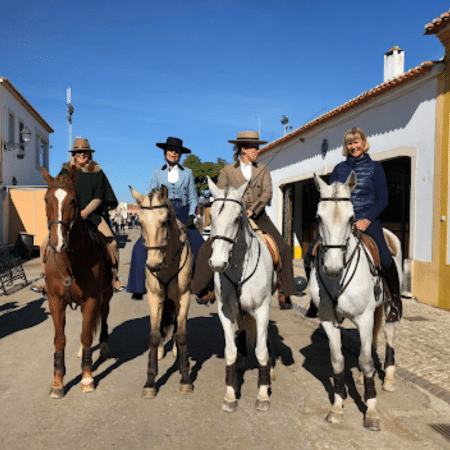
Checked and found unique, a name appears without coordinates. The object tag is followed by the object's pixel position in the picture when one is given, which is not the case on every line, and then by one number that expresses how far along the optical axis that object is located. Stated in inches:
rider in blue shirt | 223.1
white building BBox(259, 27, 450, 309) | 360.5
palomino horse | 164.4
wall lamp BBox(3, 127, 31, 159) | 698.3
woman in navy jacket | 180.9
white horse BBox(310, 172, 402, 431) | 142.3
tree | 2074.1
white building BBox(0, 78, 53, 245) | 804.0
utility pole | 1403.5
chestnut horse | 163.5
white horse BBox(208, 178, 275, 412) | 168.1
